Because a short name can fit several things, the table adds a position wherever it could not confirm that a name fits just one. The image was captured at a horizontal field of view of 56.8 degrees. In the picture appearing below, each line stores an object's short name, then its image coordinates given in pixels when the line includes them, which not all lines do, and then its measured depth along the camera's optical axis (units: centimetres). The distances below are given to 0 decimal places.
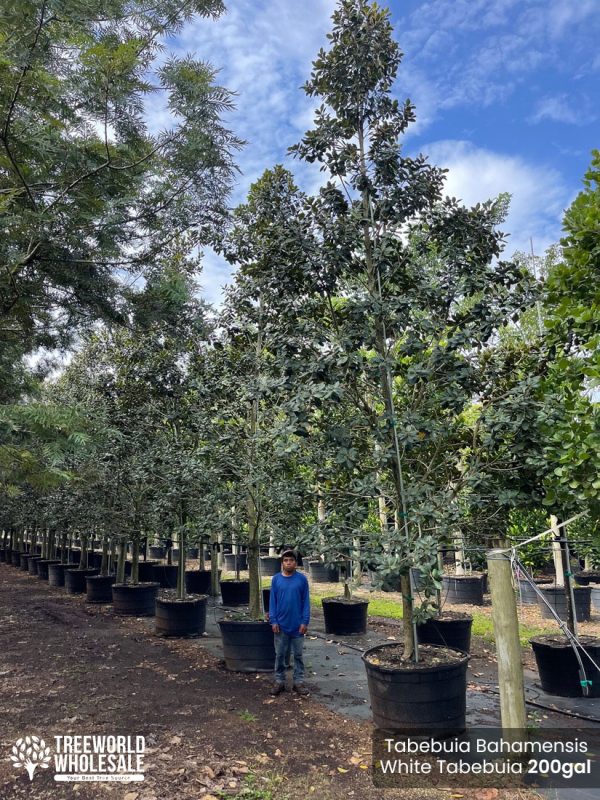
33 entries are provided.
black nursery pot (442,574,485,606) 1137
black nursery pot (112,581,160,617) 993
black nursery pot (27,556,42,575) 1807
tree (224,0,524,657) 455
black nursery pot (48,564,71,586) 1456
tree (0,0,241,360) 441
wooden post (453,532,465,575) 1230
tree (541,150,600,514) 317
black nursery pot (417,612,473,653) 683
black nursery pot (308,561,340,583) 1584
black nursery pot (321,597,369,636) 835
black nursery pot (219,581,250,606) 1066
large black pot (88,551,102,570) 1891
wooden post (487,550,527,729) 360
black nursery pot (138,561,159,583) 1507
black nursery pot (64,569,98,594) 1329
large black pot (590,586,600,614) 1084
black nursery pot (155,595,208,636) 818
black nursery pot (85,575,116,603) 1162
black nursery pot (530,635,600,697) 529
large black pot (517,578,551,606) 1134
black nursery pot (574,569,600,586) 1154
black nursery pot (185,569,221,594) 1322
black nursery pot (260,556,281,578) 1764
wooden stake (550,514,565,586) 1069
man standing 558
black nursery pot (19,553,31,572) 2004
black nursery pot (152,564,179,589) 1444
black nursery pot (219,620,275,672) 624
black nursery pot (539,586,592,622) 941
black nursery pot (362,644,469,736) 413
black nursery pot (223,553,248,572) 1936
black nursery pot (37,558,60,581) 1646
